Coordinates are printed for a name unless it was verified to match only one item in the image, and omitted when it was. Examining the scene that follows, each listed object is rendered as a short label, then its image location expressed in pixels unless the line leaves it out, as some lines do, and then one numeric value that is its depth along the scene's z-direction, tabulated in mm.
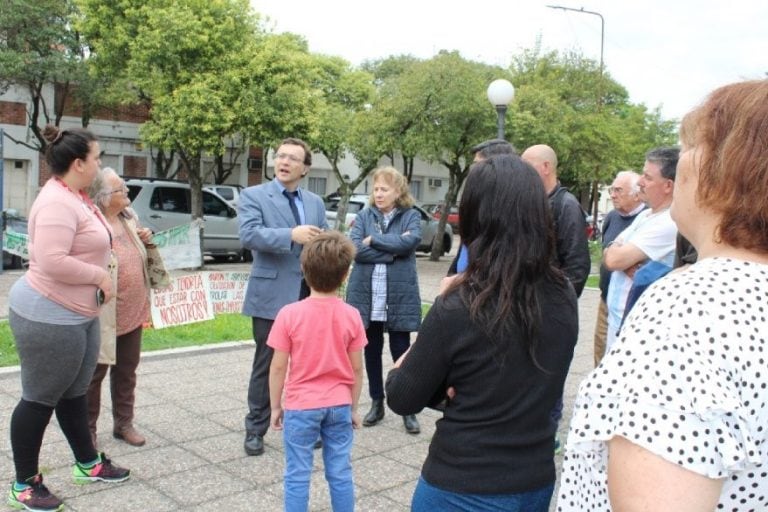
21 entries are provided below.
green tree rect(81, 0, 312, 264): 16938
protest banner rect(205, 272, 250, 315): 9328
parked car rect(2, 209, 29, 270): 12914
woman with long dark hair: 2004
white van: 16109
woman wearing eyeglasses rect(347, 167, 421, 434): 4980
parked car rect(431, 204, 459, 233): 29905
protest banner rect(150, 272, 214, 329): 8398
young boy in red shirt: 3197
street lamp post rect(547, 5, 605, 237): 25953
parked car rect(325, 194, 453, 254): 20594
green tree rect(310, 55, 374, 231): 19134
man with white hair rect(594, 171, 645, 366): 4922
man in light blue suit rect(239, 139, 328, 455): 4438
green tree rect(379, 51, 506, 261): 16531
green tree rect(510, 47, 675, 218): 18281
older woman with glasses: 4383
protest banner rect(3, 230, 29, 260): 12688
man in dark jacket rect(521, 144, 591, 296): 4270
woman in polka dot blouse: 1050
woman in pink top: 3473
